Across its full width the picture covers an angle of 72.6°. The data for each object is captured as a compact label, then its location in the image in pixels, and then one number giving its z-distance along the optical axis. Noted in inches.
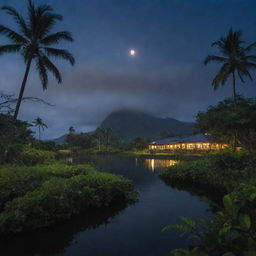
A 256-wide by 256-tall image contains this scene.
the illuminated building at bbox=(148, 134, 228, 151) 1748.3
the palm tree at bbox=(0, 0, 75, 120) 514.6
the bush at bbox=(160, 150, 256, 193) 420.7
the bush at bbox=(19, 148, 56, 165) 542.7
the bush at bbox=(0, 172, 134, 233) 207.7
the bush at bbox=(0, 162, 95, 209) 254.1
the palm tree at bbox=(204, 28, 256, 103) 727.2
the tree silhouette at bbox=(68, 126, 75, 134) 3194.1
